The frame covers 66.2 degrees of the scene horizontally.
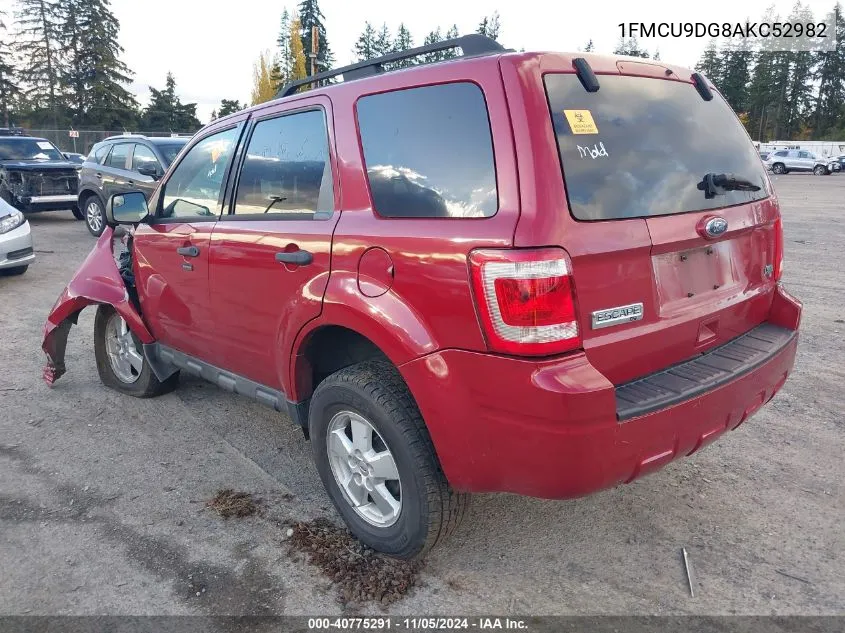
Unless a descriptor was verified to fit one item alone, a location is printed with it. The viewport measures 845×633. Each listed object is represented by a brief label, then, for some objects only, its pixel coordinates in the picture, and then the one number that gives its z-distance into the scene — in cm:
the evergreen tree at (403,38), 8372
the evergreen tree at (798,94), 7819
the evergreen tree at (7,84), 6319
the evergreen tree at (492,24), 7354
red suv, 218
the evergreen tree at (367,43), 8219
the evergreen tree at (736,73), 8006
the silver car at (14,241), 846
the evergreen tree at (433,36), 7453
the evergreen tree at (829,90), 7575
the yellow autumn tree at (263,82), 5594
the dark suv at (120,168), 1091
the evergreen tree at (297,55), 4808
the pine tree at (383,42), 8305
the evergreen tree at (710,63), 8044
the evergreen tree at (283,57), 6019
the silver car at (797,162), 4012
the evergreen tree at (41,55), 6444
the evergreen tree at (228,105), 6276
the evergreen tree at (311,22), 6878
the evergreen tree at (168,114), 6550
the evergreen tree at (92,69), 6319
